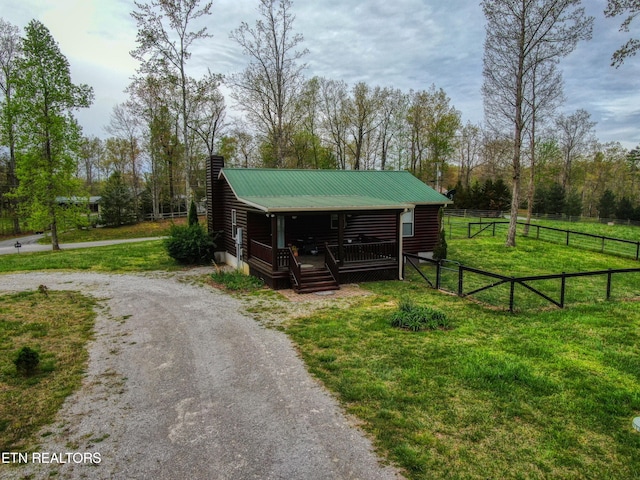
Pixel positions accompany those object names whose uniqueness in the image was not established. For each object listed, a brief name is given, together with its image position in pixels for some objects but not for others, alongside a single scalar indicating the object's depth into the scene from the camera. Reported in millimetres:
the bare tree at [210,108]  23516
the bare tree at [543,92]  21391
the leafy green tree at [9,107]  20672
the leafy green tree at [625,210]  35344
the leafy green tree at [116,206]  35625
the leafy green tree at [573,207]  39750
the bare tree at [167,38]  20438
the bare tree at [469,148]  47956
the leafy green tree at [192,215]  18172
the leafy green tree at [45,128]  20469
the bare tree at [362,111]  37688
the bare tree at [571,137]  43094
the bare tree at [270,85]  24969
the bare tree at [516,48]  17516
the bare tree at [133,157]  38156
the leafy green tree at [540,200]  41062
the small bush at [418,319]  8188
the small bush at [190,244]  16234
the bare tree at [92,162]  52469
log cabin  12008
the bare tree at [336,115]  37875
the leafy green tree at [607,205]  37828
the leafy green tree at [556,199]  39906
